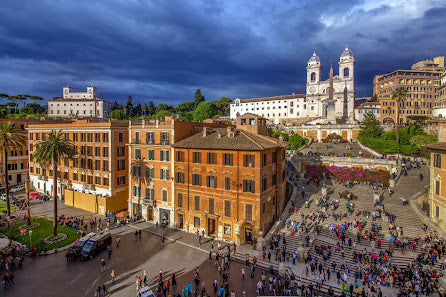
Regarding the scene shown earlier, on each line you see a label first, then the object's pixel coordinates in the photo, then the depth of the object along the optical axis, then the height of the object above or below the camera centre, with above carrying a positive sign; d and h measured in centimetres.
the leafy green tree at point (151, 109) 15588 +2059
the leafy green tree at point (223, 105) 15850 +2321
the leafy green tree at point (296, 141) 6869 +15
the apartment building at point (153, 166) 3869 -395
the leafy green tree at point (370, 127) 6844 +410
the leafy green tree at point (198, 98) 15012 +2614
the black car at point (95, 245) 2898 -1233
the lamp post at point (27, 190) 3783 -741
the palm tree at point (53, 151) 3450 -129
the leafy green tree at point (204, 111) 12186 +1505
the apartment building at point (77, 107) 15188 +2104
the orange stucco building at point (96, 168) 4381 -477
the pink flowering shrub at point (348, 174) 4469 -596
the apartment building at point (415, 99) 9481 +1632
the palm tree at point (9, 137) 4144 +79
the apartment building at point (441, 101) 6500 +1303
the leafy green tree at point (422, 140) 5366 +47
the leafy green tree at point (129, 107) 15338 +2118
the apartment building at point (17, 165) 6116 -583
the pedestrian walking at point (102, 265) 2639 -1294
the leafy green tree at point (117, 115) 12639 +1369
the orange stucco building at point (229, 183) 3198 -557
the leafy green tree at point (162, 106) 15921 +2245
